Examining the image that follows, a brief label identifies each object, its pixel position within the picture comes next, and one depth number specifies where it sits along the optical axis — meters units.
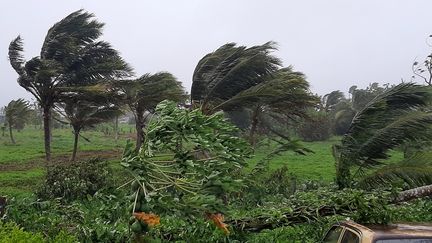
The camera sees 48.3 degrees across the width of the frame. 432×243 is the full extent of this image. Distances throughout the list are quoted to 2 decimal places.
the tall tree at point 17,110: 26.77
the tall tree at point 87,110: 17.72
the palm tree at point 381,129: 8.75
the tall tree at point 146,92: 18.22
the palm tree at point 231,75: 14.04
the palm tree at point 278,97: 13.14
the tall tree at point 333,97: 54.01
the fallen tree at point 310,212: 5.57
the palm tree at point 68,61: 17.03
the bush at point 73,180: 11.91
